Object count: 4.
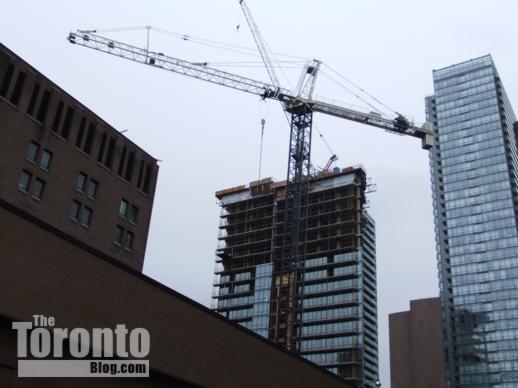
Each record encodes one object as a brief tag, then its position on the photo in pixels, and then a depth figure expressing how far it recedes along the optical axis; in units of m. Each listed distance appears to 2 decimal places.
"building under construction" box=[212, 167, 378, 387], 133.75
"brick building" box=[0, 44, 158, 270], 49.72
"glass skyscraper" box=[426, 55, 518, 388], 174.25
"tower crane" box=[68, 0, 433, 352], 81.38
